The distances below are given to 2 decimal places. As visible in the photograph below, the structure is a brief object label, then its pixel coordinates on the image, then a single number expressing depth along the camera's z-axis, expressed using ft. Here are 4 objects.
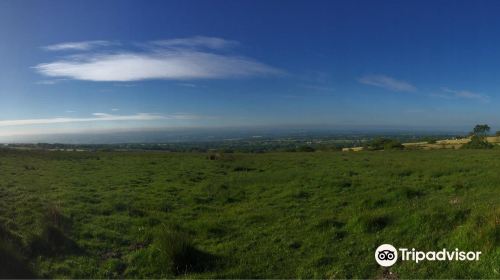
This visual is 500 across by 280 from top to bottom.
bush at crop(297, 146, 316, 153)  220.66
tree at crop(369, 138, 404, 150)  215.92
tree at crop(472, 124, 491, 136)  263.70
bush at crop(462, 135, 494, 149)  209.34
